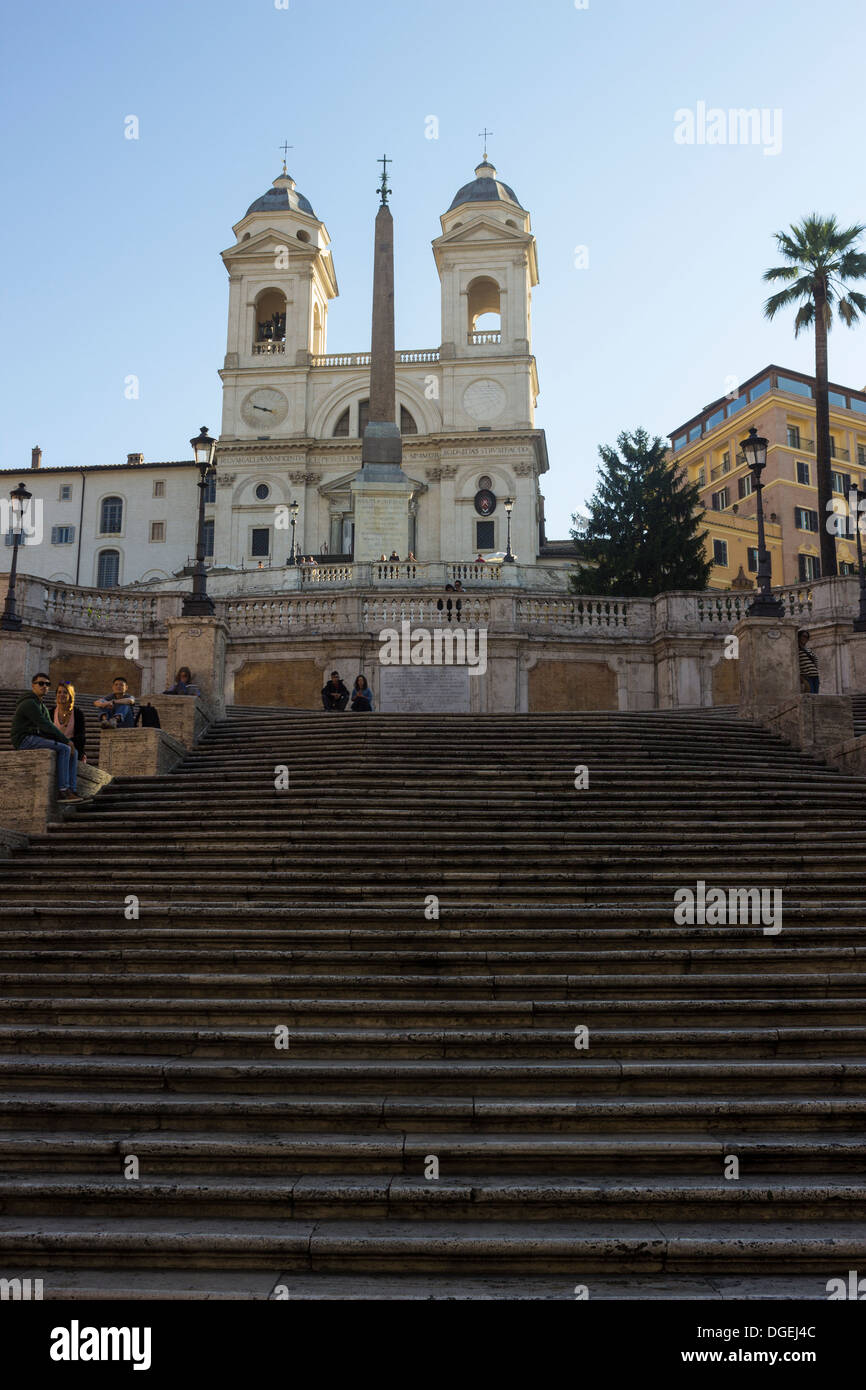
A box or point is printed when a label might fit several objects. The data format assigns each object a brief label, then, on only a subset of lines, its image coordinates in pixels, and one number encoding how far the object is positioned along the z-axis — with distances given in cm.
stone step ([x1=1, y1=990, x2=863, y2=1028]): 852
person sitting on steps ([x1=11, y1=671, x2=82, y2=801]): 1266
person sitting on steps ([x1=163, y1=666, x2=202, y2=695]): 1769
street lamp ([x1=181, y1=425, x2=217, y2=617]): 1944
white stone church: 6594
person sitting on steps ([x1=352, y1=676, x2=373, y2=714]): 2023
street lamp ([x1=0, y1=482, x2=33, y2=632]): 2173
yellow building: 6638
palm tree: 4000
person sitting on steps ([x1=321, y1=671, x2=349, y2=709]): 2086
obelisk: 4275
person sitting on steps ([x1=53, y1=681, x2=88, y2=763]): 1423
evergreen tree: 4097
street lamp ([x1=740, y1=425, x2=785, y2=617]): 1831
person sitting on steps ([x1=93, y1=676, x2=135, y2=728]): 1602
